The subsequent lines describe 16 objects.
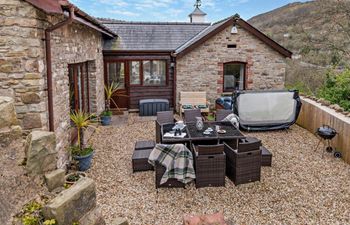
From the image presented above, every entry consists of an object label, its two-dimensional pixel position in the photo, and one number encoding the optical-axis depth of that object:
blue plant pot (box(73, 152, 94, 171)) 6.65
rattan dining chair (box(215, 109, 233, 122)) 8.29
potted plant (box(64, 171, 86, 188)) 5.19
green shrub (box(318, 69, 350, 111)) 11.27
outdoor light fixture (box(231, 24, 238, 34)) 12.38
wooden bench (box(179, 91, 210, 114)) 12.39
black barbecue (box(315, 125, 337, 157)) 7.62
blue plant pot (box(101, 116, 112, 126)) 10.98
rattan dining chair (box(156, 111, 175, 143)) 7.93
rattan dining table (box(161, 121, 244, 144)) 6.39
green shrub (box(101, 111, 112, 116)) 11.26
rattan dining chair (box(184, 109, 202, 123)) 8.49
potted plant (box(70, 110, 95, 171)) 6.68
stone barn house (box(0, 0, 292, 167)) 6.93
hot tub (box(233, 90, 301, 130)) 9.70
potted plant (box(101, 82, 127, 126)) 12.33
